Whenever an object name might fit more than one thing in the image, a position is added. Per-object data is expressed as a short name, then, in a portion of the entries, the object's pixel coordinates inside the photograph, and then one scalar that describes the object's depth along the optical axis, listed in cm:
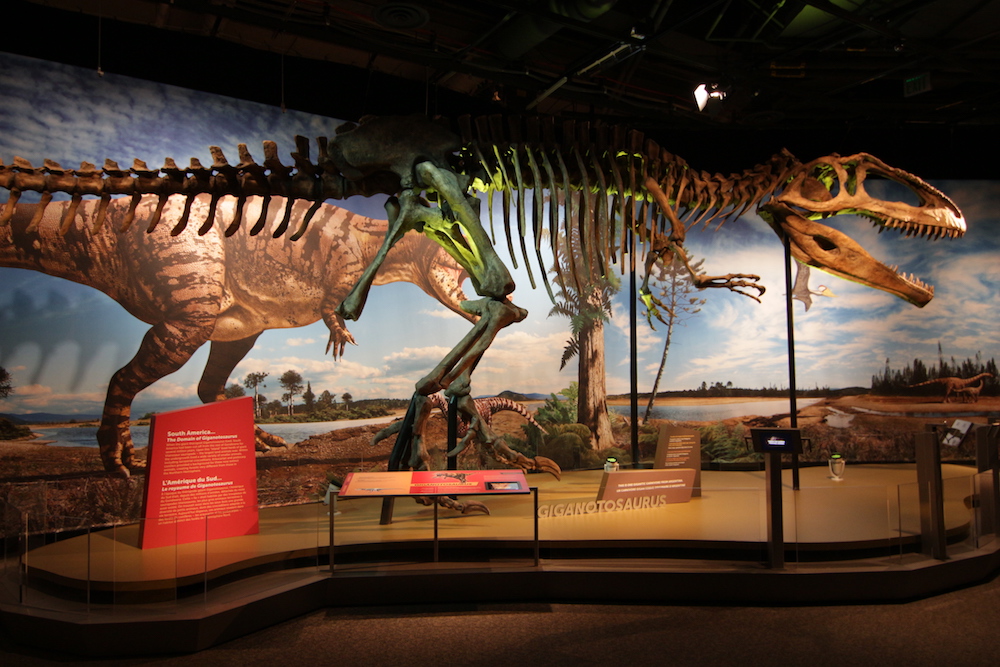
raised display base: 321
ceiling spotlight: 656
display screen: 398
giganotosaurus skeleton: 446
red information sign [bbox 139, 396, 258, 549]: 397
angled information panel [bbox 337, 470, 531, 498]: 368
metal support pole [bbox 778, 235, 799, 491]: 621
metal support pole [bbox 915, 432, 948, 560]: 409
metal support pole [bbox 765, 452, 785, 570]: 384
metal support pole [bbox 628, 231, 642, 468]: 611
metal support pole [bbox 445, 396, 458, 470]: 468
